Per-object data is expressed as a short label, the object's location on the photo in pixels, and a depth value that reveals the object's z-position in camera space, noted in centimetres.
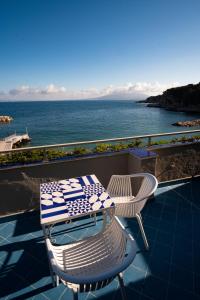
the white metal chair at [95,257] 132
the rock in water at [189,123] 3896
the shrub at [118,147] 397
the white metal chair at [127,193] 248
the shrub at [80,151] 375
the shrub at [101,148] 386
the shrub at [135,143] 430
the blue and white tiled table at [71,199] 194
